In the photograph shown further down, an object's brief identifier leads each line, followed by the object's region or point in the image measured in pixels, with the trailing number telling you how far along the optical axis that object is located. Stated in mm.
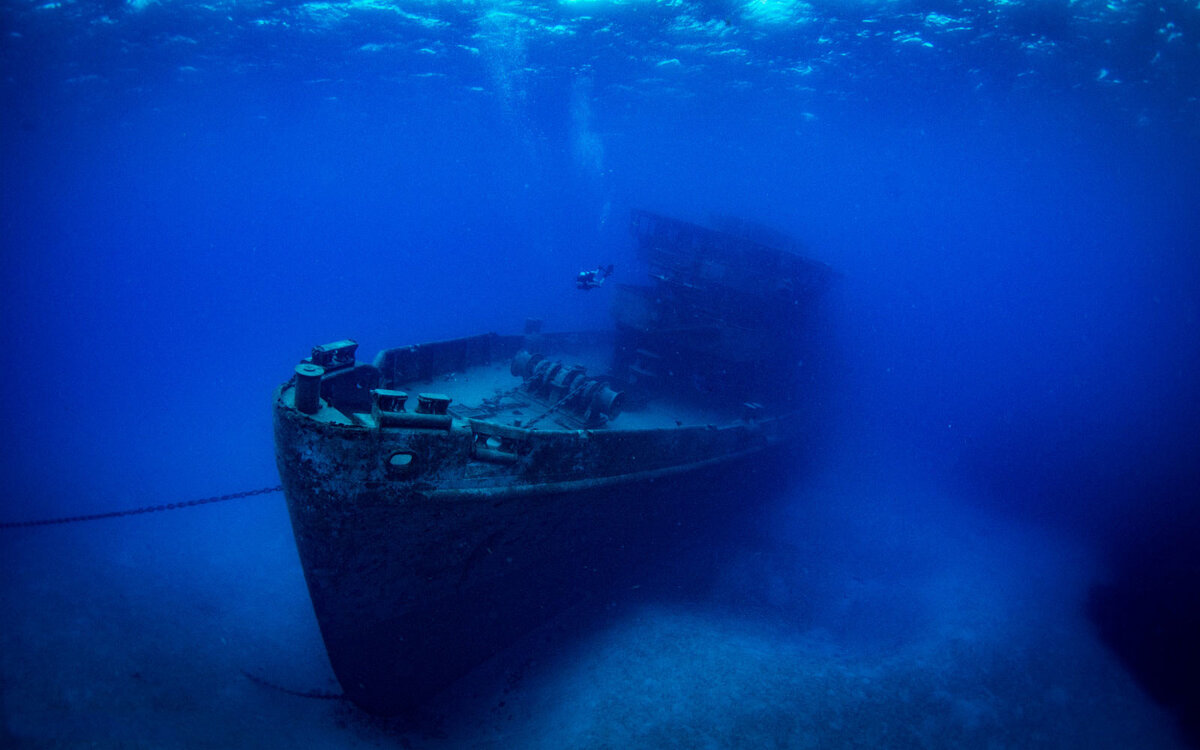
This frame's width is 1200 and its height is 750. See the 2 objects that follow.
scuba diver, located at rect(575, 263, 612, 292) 8953
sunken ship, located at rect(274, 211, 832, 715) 3914
